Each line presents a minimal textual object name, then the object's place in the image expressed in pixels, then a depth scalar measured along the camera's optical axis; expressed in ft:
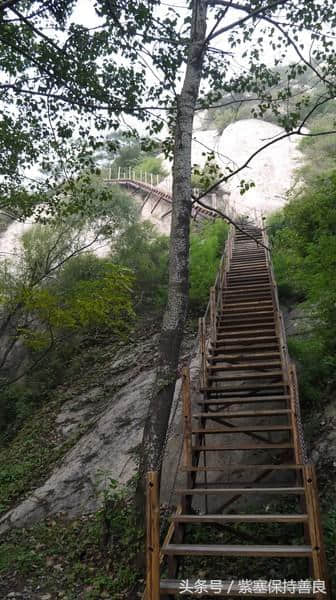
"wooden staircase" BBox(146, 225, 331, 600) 10.94
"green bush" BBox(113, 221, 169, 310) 45.73
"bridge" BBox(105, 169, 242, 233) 90.53
